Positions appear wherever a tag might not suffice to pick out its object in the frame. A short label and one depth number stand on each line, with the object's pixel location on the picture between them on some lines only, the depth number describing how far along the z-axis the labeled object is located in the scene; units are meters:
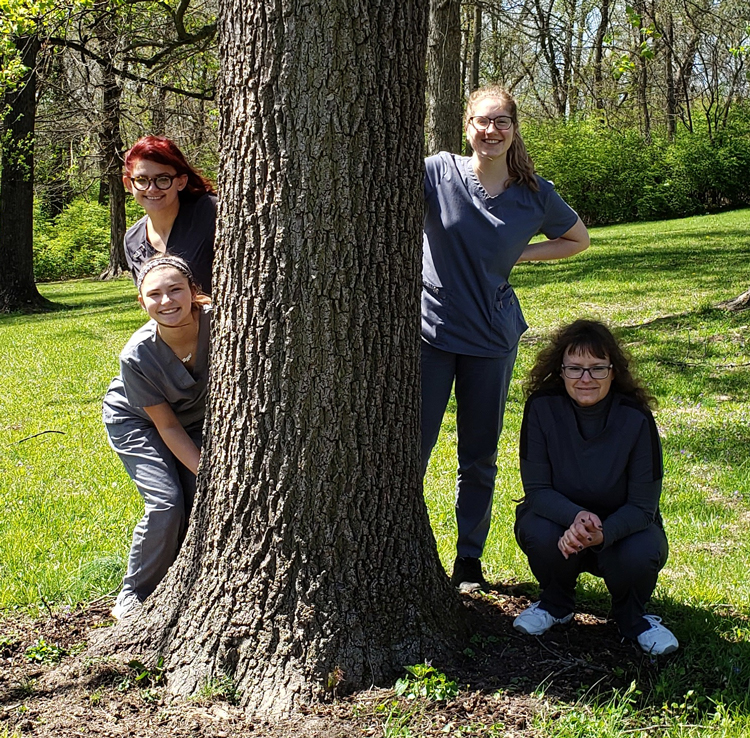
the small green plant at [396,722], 2.62
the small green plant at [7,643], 3.26
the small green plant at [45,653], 3.17
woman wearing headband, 3.27
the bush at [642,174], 25.55
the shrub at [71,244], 26.98
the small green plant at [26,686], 2.96
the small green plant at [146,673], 2.95
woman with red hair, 3.64
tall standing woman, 3.47
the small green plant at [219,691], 2.81
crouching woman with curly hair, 3.21
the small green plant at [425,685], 2.79
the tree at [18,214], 16.52
